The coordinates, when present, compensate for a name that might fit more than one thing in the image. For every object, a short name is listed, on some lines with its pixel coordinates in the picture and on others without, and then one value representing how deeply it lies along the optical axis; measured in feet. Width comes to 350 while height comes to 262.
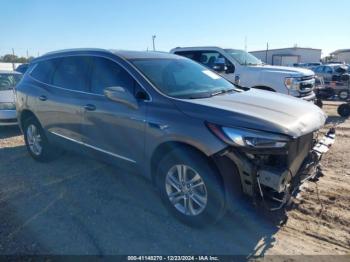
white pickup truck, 27.22
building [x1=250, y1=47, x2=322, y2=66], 169.10
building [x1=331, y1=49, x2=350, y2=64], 179.38
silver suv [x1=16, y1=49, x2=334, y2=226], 9.61
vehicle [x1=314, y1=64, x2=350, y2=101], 39.72
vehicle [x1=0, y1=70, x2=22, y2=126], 25.82
